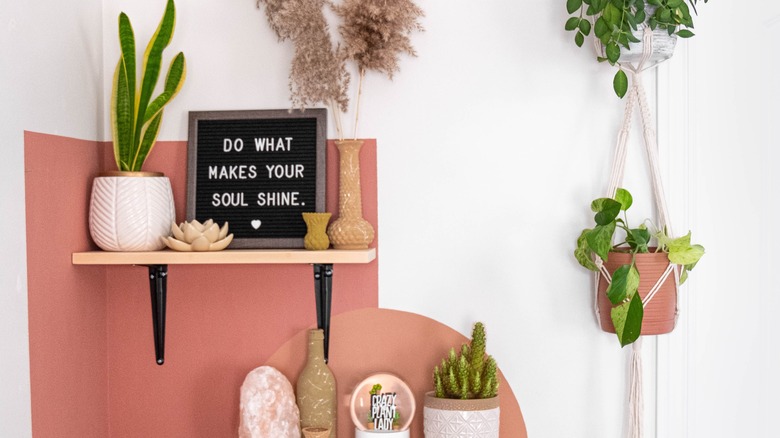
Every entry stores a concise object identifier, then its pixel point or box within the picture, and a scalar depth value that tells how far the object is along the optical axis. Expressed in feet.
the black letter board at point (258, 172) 6.12
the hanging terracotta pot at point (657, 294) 5.52
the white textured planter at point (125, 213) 5.80
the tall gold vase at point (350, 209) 5.85
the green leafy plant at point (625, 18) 5.31
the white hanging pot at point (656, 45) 5.49
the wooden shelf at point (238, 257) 5.61
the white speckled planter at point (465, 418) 5.58
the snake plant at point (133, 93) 5.97
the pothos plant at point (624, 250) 5.32
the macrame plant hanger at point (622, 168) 5.82
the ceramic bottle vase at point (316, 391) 5.92
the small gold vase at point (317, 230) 5.79
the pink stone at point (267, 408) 5.79
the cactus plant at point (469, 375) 5.69
